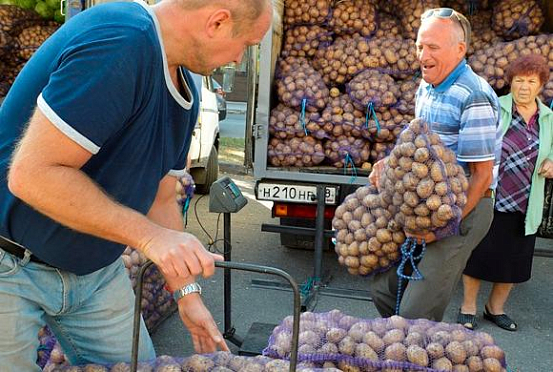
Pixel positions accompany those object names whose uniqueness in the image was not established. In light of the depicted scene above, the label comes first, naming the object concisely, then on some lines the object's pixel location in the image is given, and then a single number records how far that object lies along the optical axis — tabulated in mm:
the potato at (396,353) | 2117
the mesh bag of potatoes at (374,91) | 5035
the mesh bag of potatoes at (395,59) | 5191
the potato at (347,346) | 2162
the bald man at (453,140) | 2930
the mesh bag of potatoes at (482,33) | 5375
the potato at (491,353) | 2131
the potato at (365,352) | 2131
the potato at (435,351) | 2115
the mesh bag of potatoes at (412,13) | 5328
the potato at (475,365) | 2105
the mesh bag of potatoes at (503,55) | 4922
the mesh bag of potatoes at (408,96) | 5031
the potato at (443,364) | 2069
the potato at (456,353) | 2113
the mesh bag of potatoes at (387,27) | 5543
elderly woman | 4191
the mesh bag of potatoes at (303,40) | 5348
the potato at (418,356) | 2096
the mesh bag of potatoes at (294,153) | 4973
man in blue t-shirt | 1491
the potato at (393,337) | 2189
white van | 7127
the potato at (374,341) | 2164
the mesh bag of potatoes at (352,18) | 5398
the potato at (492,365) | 2090
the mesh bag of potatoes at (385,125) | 5020
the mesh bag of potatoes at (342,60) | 5234
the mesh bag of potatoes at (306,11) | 5289
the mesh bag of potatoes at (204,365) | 1908
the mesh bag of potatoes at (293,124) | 5000
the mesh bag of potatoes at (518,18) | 5234
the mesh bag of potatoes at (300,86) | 5023
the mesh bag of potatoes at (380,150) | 5086
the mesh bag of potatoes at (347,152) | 5020
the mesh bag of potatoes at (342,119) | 5066
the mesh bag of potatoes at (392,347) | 2104
